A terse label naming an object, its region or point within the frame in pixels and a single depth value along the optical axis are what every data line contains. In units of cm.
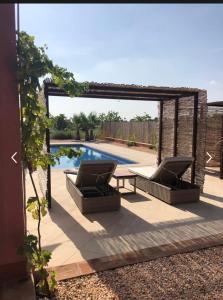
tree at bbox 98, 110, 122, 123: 3694
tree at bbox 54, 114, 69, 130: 3017
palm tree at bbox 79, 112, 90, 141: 2872
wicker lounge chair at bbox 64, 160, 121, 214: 612
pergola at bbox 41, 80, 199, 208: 664
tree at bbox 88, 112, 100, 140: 2908
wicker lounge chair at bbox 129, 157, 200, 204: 686
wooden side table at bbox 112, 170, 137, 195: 754
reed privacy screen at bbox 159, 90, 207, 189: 774
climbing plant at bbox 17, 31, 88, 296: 297
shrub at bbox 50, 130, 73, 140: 2927
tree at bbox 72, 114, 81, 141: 2874
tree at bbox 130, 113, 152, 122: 3356
